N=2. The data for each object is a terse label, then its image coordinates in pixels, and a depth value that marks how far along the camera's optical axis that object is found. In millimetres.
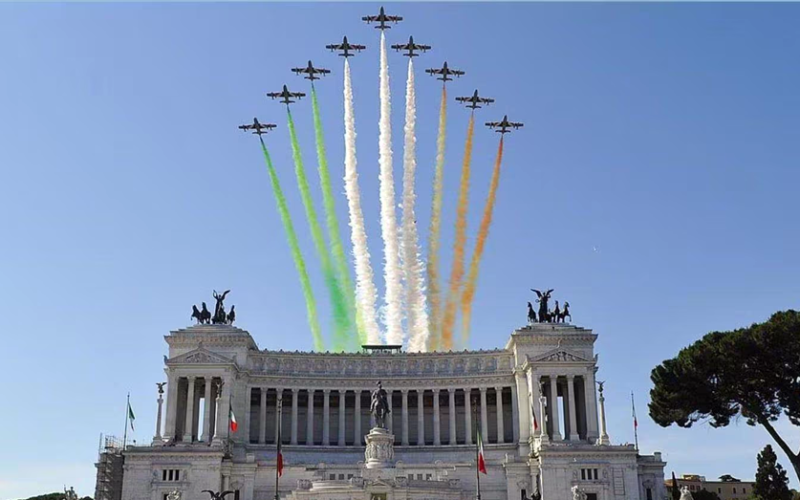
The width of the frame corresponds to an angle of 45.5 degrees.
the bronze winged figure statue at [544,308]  114812
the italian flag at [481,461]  80688
